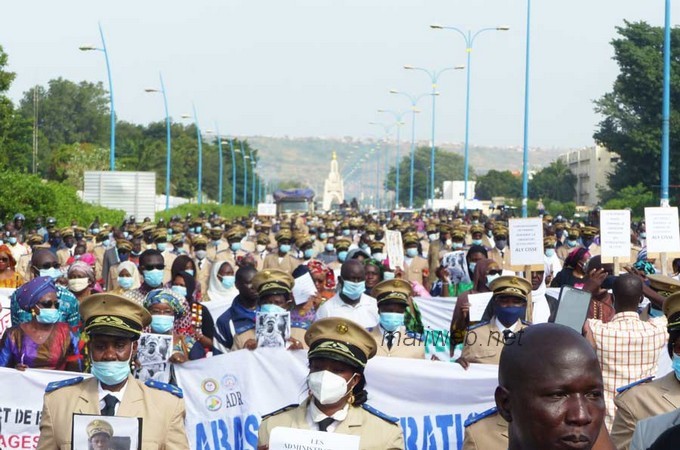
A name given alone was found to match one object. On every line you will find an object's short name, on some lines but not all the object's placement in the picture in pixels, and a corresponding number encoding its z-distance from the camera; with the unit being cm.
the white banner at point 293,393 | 848
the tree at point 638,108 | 6762
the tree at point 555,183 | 14238
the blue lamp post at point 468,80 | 5007
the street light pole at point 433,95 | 6521
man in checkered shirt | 800
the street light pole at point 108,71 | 4297
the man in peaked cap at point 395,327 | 887
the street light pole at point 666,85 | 2875
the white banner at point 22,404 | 830
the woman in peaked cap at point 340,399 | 561
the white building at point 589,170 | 13288
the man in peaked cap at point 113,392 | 578
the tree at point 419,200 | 18884
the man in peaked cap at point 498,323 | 870
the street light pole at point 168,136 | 5816
